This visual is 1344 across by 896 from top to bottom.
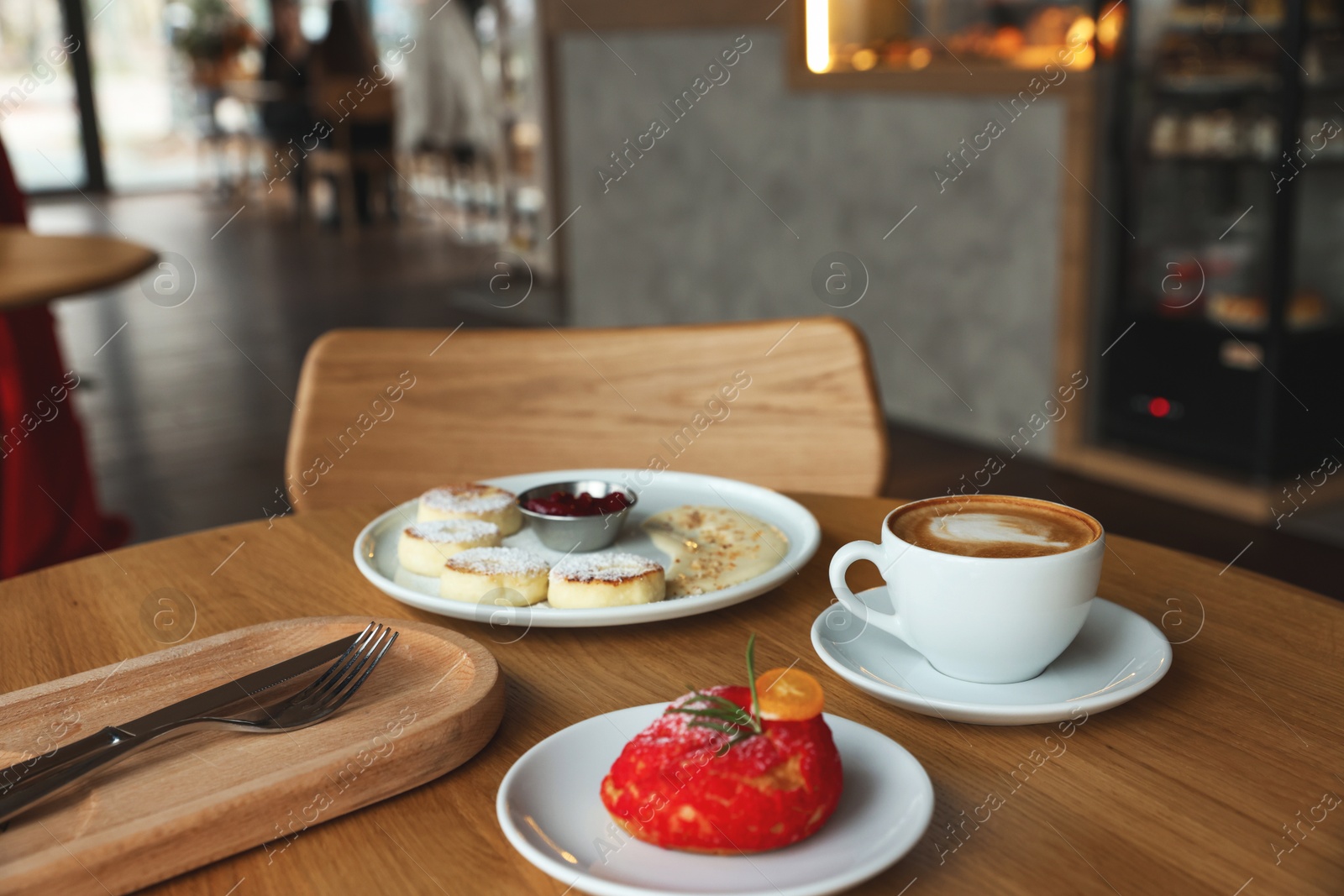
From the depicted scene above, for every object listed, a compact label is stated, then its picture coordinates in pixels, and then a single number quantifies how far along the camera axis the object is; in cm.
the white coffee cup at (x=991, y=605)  60
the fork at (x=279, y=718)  52
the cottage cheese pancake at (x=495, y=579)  74
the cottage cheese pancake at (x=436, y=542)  80
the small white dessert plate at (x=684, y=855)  46
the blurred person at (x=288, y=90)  899
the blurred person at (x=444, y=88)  748
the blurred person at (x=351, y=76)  843
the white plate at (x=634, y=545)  71
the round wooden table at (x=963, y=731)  50
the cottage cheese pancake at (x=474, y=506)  86
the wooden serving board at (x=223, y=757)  49
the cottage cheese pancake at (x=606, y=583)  72
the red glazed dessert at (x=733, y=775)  48
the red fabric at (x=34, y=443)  235
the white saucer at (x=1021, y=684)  60
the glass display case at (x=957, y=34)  330
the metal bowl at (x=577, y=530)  82
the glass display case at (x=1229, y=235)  285
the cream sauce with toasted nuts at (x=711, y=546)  78
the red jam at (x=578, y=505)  84
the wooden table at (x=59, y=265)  170
